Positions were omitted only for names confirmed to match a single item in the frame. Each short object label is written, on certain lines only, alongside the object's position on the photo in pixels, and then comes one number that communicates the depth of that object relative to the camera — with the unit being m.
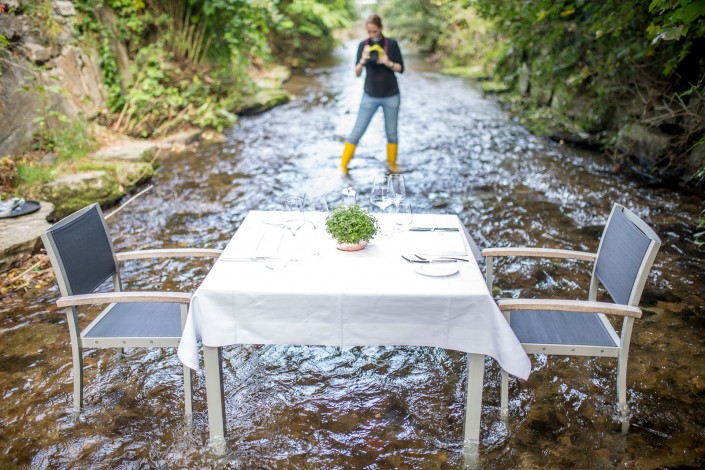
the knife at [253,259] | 2.67
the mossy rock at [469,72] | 15.47
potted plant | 2.67
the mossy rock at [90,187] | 5.71
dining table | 2.37
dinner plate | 2.51
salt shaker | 2.90
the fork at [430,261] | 2.61
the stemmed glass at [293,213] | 2.85
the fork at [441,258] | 2.63
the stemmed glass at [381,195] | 2.98
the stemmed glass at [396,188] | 3.00
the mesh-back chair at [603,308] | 2.58
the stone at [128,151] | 7.07
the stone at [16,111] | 6.00
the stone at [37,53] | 6.45
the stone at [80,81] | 7.13
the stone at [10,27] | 6.03
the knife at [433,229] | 3.04
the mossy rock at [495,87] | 12.78
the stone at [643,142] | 6.91
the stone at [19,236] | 4.48
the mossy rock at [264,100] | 10.61
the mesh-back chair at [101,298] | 2.68
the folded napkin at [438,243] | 2.74
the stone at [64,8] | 7.21
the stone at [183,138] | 8.36
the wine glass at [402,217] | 3.02
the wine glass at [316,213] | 2.94
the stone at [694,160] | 6.26
